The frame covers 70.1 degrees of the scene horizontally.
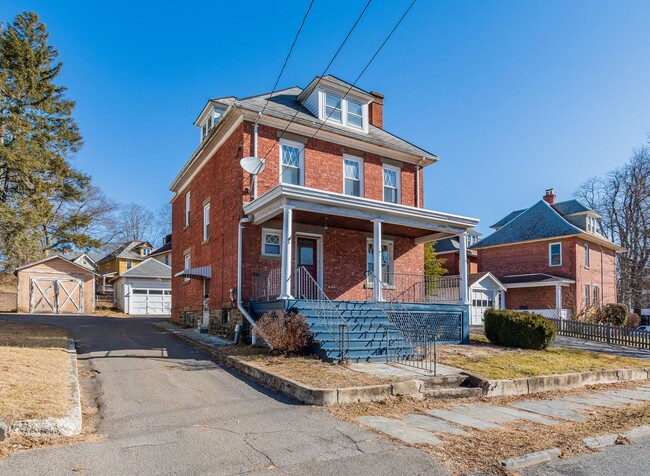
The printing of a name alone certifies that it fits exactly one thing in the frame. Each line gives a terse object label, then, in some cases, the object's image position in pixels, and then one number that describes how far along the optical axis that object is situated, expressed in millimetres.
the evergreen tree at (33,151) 27328
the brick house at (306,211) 13977
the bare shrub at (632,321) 30191
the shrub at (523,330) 14344
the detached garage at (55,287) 29062
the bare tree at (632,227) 35812
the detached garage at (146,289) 32719
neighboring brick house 30938
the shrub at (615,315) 26891
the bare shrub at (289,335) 11000
